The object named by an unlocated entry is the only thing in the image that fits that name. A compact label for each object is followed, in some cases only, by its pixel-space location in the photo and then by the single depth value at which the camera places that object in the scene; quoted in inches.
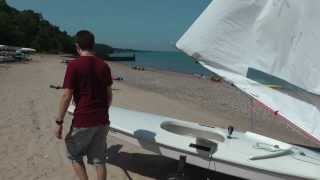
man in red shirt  101.6
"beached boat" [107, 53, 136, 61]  1819.3
